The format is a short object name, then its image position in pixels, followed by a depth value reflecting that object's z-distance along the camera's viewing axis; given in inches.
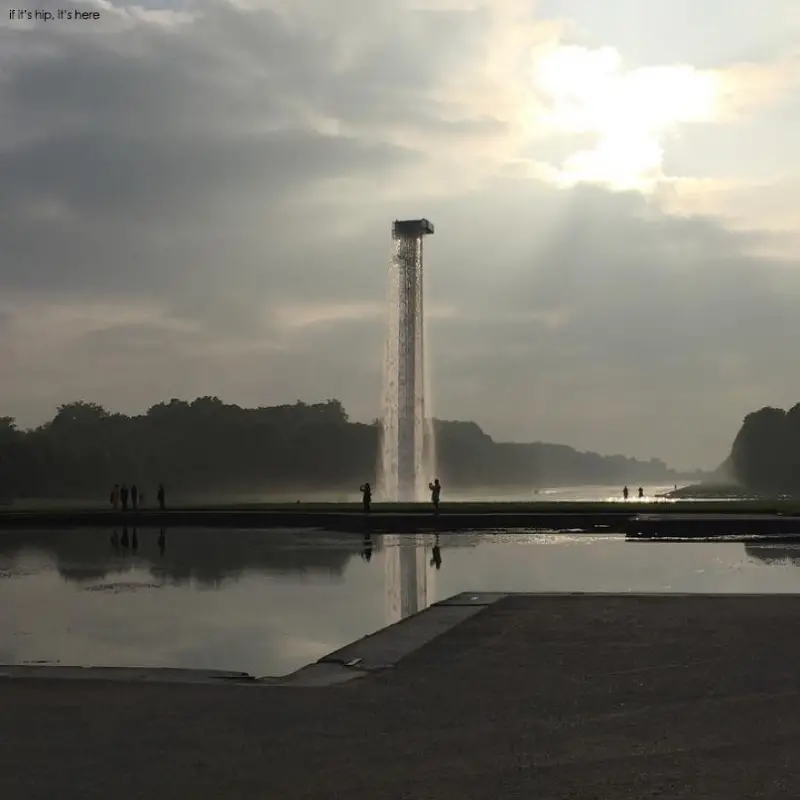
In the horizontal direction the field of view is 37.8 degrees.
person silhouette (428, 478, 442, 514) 1668.3
